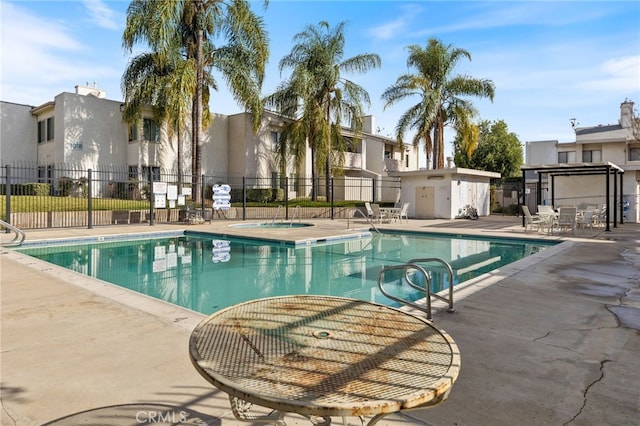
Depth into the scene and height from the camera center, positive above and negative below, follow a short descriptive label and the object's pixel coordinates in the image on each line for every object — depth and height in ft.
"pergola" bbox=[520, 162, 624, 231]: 51.67 +5.10
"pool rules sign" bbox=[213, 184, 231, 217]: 63.36 +1.61
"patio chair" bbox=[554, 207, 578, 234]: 45.80 -1.40
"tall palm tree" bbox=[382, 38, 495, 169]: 79.66 +23.30
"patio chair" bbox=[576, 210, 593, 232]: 49.05 -1.63
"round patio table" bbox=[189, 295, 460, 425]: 4.87 -2.29
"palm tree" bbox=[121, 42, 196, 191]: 60.34 +19.08
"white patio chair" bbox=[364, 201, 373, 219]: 62.15 -0.45
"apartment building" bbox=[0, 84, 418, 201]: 70.64 +13.23
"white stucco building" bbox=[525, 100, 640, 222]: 66.69 +10.64
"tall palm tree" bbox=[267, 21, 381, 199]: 76.74 +22.55
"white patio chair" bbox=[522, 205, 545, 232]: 48.44 -1.94
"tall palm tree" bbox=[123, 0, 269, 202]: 63.93 +26.94
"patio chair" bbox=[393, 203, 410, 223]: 63.45 -1.13
